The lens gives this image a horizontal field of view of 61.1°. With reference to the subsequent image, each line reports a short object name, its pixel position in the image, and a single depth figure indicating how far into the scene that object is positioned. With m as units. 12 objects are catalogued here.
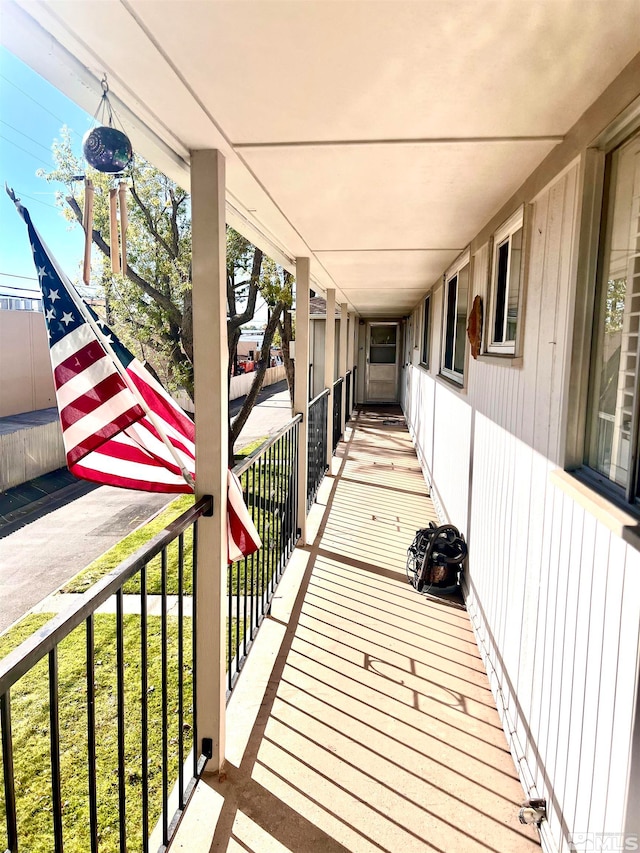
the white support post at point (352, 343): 11.39
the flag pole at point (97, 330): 1.52
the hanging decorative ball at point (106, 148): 1.40
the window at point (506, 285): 2.58
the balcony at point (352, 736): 1.72
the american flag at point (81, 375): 1.53
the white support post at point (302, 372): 4.19
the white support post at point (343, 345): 9.23
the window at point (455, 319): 4.21
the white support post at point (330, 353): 6.50
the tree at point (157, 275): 7.29
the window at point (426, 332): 6.84
